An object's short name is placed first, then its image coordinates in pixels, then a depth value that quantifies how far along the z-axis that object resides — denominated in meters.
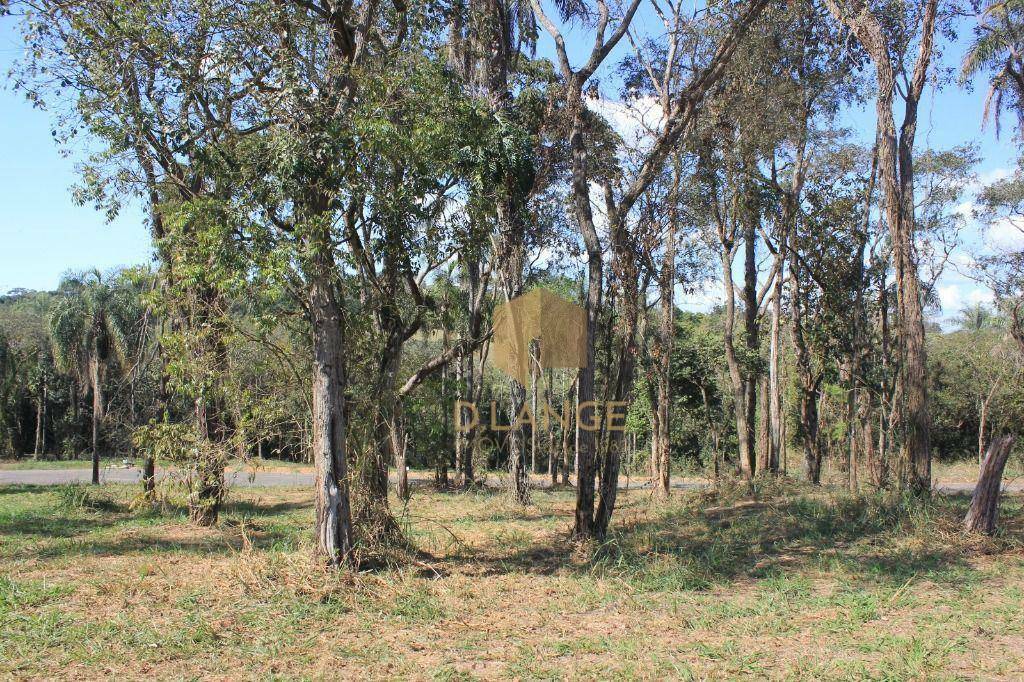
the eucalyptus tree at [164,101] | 7.14
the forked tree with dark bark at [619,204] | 9.16
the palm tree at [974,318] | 38.00
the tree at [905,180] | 10.21
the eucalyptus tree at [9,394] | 26.93
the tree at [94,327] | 19.34
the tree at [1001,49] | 13.36
